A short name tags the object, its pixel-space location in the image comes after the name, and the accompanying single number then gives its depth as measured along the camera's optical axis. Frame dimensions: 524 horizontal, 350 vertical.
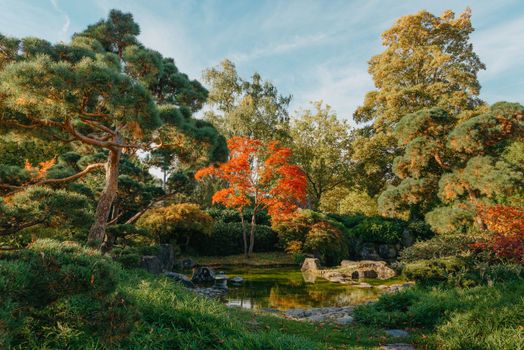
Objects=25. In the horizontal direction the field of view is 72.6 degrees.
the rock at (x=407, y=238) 17.81
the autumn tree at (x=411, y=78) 18.97
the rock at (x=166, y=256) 12.12
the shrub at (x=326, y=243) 16.08
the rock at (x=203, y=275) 11.22
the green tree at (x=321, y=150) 23.09
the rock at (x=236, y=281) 11.13
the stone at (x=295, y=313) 7.18
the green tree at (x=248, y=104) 25.06
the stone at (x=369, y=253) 17.42
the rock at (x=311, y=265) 14.51
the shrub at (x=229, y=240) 17.59
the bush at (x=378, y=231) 17.62
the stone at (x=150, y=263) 9.27
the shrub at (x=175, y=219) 14.36
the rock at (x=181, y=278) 9.60
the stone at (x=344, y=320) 6.36
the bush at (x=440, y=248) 10.33
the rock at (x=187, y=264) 14.58
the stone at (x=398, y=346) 4.60
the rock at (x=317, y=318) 6.53
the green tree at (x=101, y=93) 5.65
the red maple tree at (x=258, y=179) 16.17
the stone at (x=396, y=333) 5.34
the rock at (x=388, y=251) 17.45
